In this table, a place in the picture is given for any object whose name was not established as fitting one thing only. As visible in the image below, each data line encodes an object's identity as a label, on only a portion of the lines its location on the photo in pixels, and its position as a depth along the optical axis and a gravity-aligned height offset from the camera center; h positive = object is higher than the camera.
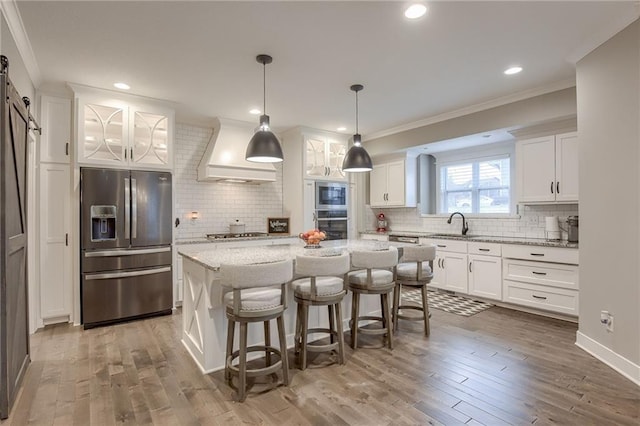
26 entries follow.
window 5.25 +0.41
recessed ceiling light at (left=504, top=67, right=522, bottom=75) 3.35 +1.43
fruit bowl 3.42 -0.28
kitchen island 2.63 -0.76
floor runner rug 4.33 -1.30
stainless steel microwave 5.71 +0.28
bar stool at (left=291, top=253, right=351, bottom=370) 2.59 -0.67
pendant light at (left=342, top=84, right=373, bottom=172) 3.65 +0.57
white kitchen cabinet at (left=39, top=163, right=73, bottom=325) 3.76 -0.36
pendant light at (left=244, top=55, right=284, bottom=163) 3.03 +0.61
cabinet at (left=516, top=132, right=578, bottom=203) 3.95 +0.51
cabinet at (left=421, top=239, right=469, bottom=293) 4.86 -0.84
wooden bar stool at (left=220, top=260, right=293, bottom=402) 2.24 -0.66
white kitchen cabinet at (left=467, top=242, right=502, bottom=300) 4.43 -0.82
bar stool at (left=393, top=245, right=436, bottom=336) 3.31 -0.64
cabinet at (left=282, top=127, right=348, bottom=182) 5.57 +1.03
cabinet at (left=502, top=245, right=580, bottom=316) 3.76 -0.82
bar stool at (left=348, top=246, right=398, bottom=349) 2.96 -0.66
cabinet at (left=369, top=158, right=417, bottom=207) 5.95 +0.50
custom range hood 4.93 +0.81
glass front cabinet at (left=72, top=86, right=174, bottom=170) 3.80 +0.99
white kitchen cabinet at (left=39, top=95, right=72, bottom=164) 3.75 +0.96
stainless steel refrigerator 3.76 -0.38
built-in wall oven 5.71 +0.02
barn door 2.05 -0.21
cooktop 4.95 -0.38
